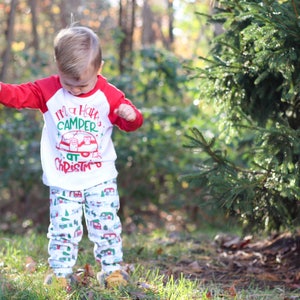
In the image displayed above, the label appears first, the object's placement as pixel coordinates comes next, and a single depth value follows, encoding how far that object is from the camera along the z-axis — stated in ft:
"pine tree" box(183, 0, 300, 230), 11.61
